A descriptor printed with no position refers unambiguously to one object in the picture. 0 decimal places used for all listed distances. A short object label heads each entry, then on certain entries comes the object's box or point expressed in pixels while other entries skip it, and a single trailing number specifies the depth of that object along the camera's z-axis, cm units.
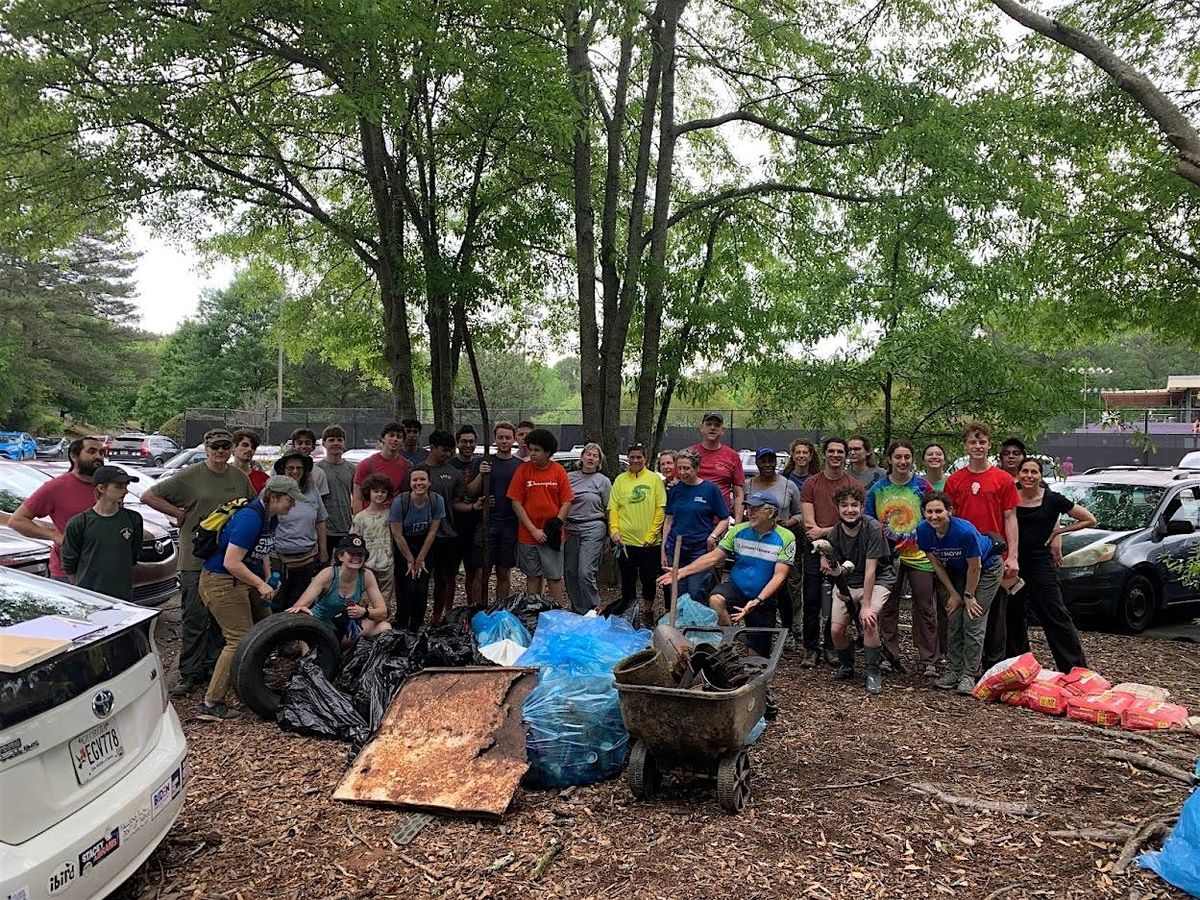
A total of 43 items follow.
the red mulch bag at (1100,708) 574
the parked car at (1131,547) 898
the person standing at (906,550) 683
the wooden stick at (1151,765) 464
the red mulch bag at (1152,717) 560
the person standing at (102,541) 571
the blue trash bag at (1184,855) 345
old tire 553
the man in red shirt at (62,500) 631
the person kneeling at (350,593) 625
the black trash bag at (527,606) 681
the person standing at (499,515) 814
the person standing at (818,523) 723
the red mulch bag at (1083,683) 599
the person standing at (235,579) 569
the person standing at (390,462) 793
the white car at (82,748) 271
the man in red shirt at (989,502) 666
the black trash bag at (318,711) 536
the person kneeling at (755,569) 627
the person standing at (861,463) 747
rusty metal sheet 443
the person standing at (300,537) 681
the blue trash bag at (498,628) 637
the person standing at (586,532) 801
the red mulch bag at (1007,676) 616
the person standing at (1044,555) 676
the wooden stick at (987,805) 433
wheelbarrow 424
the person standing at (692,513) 741
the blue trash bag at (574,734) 479
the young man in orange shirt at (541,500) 781
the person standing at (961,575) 635
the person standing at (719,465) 822
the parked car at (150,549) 799
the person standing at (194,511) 625
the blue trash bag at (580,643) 552
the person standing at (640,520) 772
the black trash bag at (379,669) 555
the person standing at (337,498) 812
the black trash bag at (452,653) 604
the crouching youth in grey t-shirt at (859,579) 648
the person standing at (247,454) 711
